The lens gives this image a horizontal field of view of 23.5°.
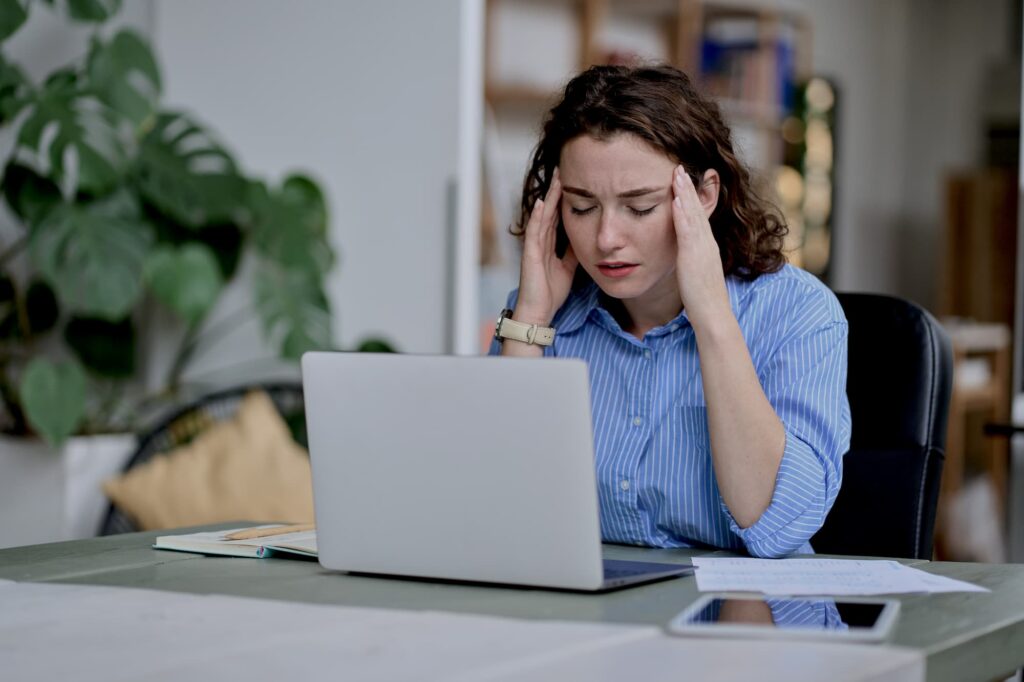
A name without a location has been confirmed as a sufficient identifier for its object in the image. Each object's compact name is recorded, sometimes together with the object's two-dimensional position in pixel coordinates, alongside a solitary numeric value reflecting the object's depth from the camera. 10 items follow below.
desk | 2.46
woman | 2.95
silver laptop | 2.57
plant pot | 4.78
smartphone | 2.41
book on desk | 2.87
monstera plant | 4.54
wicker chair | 4.72
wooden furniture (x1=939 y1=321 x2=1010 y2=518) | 7.75
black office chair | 3.14
